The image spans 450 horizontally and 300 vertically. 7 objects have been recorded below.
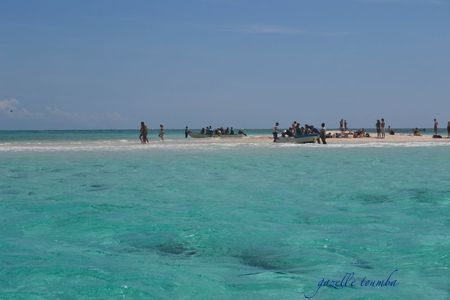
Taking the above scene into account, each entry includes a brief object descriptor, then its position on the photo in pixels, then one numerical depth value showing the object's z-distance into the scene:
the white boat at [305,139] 48.31
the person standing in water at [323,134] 47.02
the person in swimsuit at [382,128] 58.83
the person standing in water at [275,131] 52.43
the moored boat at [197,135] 66.62
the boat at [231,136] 64.90
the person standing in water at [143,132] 51.94
